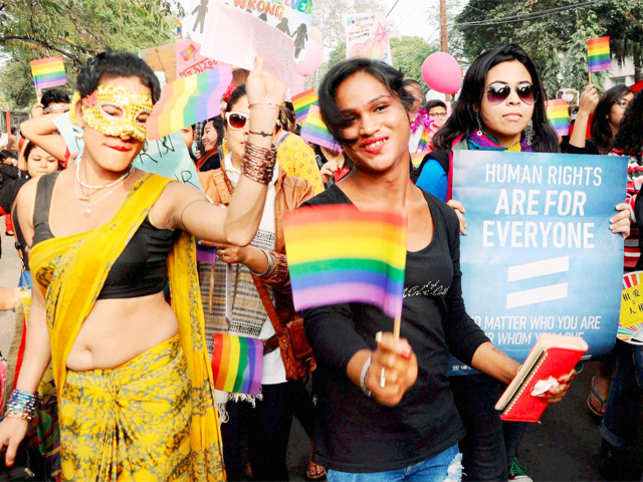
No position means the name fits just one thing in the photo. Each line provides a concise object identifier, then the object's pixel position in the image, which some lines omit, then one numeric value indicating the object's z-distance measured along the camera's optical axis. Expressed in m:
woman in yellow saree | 2.11
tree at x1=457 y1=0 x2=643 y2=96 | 25.81
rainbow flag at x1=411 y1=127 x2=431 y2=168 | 6.81
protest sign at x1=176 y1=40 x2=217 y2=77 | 3.48
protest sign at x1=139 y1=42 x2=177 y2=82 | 3.71
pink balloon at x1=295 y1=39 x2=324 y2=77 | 2.60
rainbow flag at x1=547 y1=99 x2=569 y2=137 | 4.96
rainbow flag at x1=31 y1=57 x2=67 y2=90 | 5.64
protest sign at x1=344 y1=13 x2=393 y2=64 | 6.75
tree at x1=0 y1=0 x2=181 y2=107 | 13.52
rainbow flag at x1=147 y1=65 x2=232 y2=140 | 2.34
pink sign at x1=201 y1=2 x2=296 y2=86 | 1.99
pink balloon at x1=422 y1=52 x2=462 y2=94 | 6.69
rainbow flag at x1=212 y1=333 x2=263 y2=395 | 2.71
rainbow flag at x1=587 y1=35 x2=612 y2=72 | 5.77
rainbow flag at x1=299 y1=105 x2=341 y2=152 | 5.21
